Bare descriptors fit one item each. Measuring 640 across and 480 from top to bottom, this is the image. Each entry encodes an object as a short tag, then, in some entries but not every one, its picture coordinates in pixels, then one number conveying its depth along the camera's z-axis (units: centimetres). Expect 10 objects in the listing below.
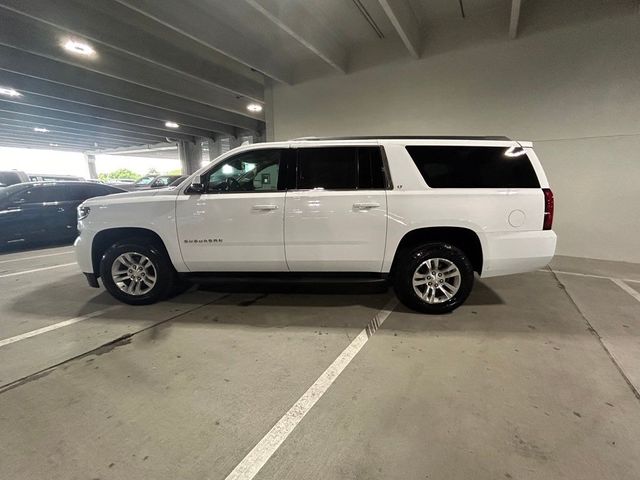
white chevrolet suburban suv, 332
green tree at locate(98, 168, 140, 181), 5157
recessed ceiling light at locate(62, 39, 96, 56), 694
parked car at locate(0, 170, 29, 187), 915
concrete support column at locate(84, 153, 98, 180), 3266
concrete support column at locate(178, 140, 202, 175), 1998
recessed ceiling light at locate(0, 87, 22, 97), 961
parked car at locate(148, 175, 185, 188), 1366
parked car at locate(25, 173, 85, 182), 1244
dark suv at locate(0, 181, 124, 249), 693
